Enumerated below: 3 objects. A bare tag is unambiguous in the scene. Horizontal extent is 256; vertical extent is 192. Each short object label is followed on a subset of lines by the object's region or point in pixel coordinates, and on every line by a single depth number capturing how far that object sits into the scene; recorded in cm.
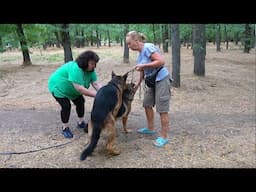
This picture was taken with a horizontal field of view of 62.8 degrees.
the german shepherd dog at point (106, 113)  285
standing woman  319
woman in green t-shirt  325
